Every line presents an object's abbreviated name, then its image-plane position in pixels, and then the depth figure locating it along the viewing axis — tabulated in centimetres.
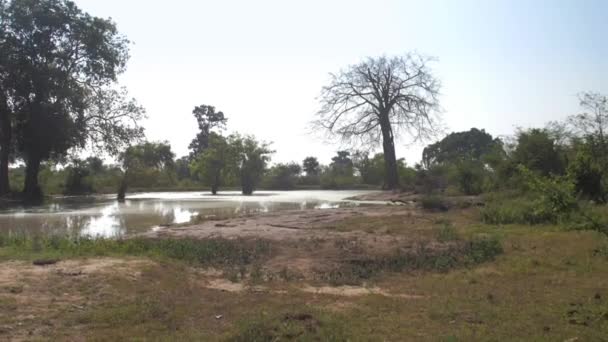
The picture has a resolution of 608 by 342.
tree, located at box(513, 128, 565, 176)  2164
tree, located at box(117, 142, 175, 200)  3366
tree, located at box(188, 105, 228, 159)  8431
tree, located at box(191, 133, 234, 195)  4316
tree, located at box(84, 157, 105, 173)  4216
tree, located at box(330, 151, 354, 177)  6143
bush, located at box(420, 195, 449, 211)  1781
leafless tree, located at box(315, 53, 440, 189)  3303
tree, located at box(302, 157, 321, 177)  6725
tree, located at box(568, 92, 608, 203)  1559
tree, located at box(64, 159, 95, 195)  4075
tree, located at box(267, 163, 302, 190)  5750
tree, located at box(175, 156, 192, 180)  7061
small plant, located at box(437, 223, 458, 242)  1053
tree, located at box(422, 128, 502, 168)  6950
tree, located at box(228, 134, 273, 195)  4425
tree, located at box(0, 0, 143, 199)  2906
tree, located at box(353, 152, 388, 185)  5553
